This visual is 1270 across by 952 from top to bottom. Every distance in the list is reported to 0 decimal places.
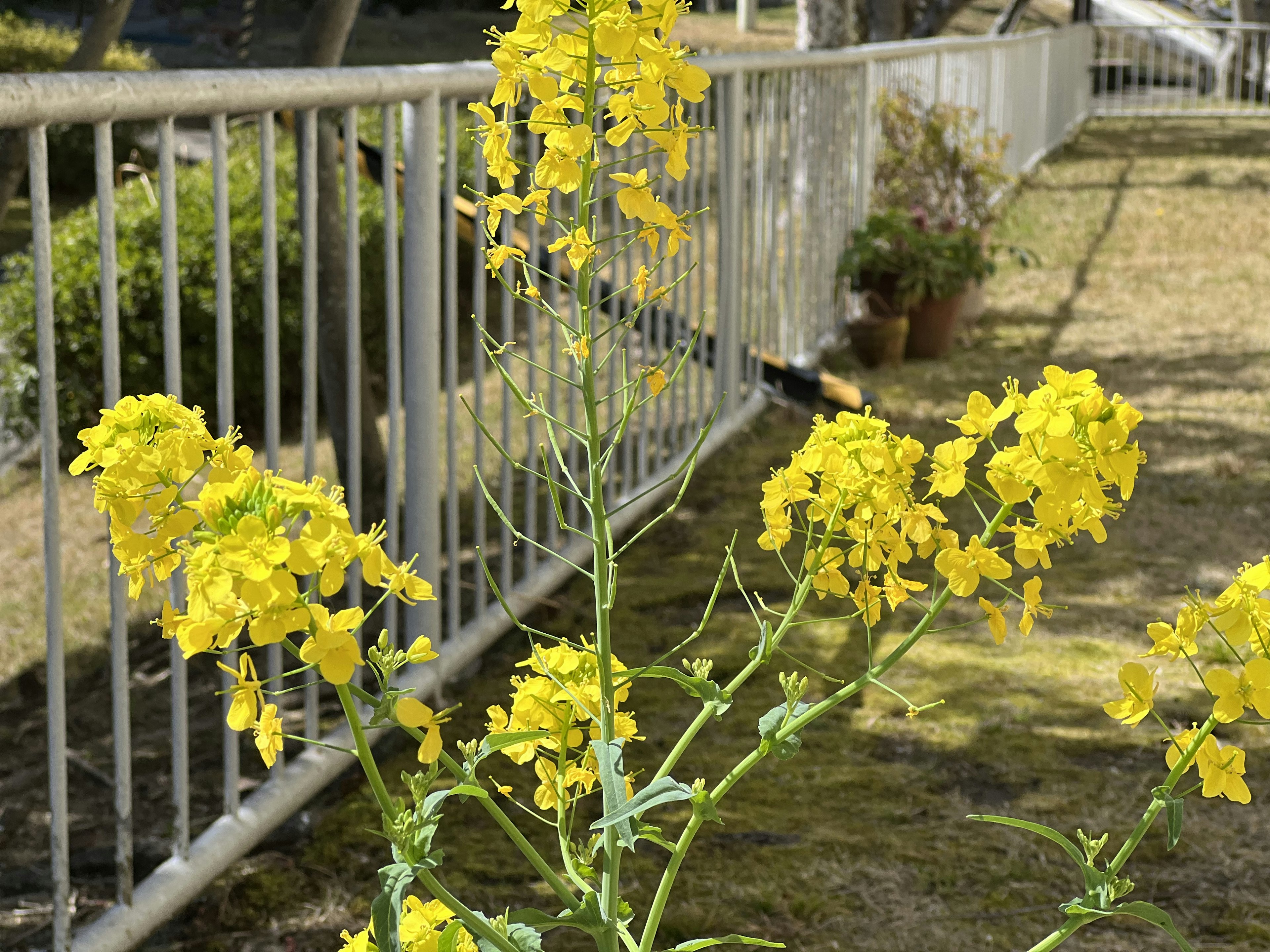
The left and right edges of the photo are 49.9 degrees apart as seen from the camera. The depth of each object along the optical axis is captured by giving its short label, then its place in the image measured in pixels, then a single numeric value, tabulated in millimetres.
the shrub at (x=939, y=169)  7242
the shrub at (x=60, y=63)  12062
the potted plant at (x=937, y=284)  6379
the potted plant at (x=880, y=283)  6293
